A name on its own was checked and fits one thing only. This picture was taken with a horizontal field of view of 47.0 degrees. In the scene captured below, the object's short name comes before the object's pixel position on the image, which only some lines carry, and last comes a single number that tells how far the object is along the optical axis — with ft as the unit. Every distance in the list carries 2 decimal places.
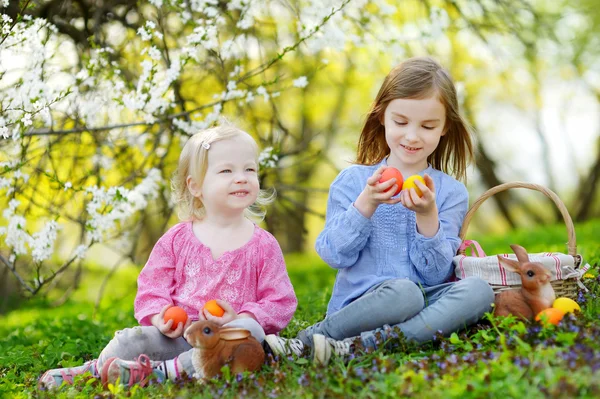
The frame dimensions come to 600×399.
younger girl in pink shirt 9.91
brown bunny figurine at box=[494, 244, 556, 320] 9.26
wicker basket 9.77
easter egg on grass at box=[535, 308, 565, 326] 8.68
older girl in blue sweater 9.48
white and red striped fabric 9.69
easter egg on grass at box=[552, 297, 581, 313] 9.07
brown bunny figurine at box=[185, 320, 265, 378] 8.89
